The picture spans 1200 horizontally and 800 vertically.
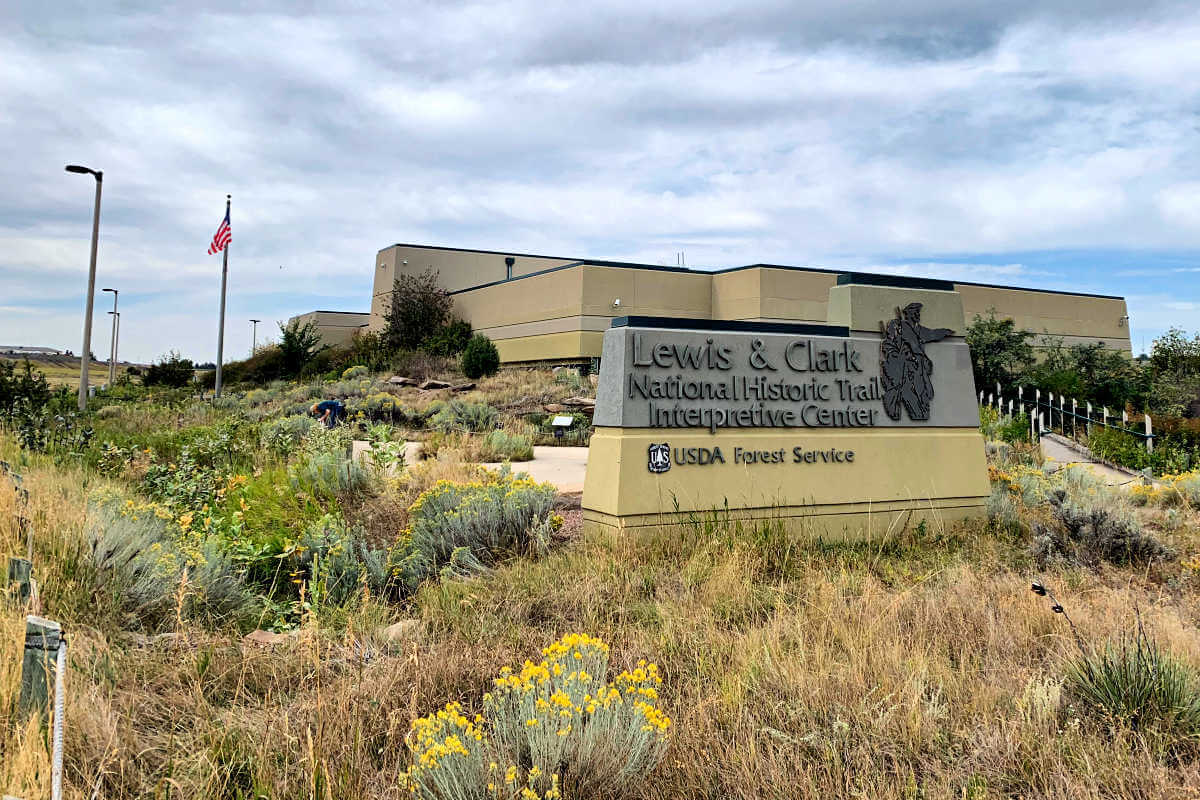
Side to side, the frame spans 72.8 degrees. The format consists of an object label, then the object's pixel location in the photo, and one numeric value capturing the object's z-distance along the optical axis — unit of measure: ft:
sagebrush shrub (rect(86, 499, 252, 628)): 15.79
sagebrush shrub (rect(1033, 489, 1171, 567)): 22.43
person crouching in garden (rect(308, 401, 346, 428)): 53.47
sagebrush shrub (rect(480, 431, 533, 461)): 44.62
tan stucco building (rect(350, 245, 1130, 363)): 111.55
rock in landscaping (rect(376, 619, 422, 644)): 14.20
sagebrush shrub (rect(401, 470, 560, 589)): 20.51
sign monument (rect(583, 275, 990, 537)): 22.85
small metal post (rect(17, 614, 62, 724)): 7.30
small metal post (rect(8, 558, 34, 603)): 10.83
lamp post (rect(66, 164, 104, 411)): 73.87
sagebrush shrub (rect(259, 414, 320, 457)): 39.47
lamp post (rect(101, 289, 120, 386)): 158.60
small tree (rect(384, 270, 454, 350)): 138.92
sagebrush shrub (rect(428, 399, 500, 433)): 60.34
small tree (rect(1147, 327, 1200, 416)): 82.02
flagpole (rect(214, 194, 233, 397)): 105.57
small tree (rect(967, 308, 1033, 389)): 100.27
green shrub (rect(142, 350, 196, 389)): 145.79
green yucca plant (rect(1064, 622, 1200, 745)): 10.98
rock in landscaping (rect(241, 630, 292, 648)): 14.37
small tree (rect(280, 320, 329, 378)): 142.61
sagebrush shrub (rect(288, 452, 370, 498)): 27.53
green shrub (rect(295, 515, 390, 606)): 18.53
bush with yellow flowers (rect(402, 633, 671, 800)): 9.05
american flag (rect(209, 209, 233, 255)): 100.94
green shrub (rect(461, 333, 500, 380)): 115.75
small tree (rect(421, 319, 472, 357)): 129.39
